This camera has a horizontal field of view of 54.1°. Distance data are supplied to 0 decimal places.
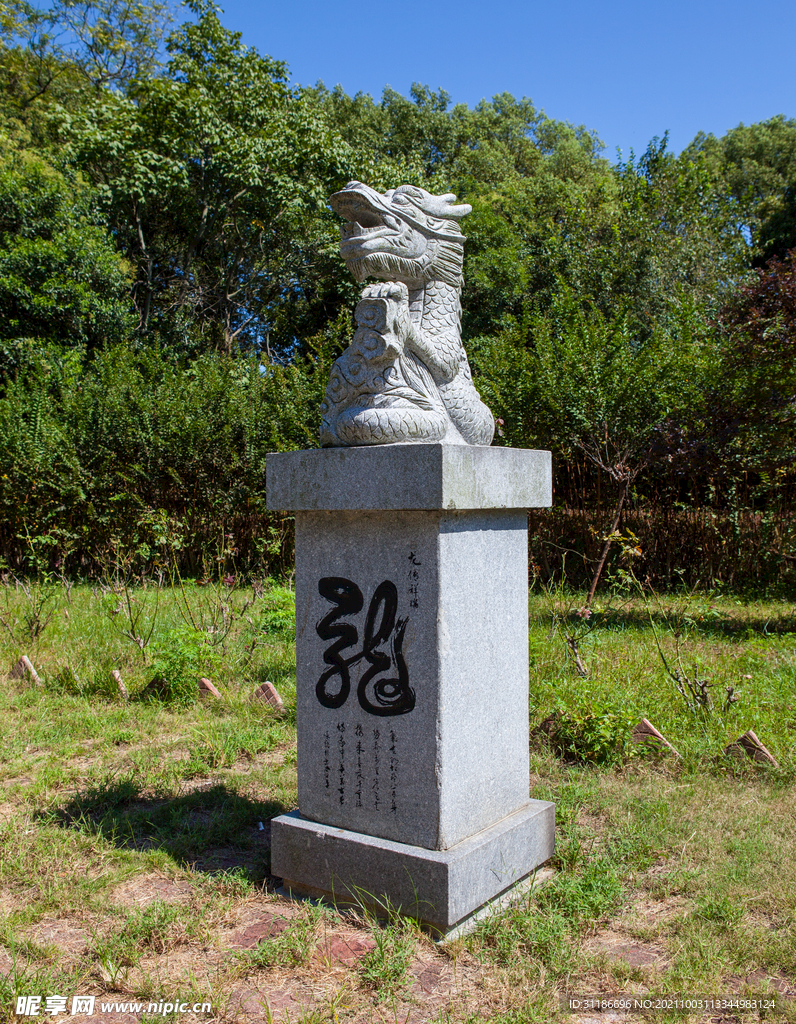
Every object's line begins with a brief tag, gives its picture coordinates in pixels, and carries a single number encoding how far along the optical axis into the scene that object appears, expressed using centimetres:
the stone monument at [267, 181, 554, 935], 262
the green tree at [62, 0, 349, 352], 1412
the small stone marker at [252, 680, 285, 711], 490
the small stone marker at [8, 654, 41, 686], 539
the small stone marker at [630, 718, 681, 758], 405
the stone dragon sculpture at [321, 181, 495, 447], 286
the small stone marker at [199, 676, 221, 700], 511
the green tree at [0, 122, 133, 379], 1192
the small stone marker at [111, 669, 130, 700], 514
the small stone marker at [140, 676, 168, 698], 519
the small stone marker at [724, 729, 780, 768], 379
